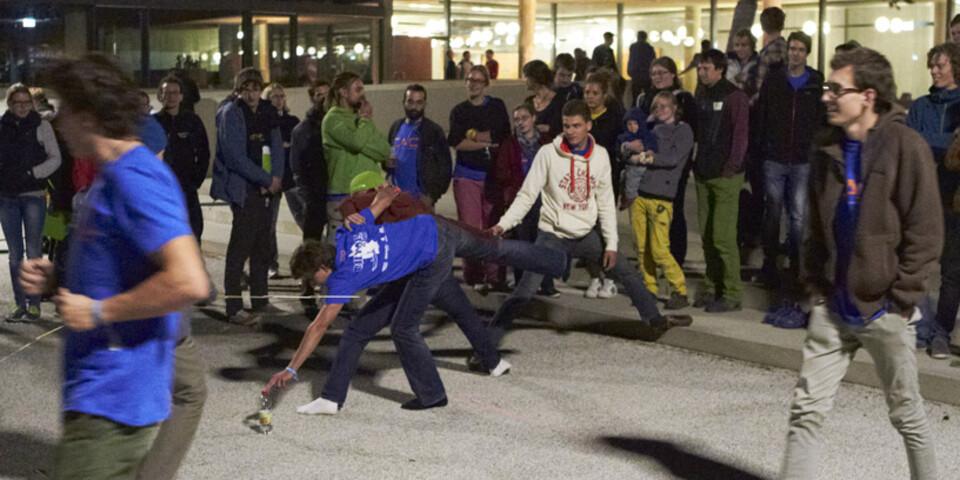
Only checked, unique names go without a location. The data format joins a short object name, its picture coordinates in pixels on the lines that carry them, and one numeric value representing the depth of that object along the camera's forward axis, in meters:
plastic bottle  14.04
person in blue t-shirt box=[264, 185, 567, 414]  14.06
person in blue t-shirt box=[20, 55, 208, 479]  7.18
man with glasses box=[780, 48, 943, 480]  9.94
